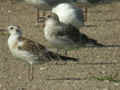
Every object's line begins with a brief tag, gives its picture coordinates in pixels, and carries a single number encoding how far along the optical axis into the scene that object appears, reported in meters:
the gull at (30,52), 7.93
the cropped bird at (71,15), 11.60
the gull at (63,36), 9.36
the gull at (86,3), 14.54
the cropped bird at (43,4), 13.86
